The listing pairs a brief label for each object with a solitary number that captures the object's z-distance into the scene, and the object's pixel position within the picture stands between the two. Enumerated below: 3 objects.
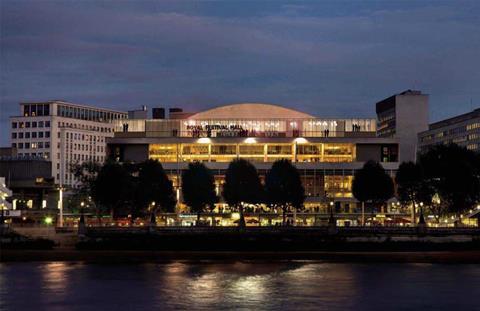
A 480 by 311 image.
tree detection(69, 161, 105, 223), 163.38
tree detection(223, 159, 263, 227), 162.75
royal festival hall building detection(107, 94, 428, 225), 195.00
